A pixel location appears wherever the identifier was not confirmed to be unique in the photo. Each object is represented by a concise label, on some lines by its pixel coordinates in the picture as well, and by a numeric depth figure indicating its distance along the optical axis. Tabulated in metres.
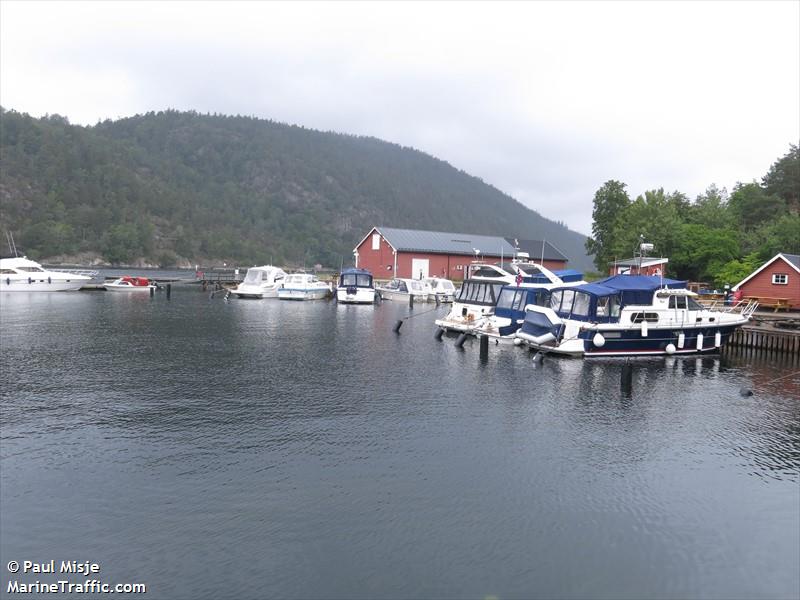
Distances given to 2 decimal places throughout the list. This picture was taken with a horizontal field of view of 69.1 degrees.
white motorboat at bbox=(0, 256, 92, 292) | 65.25
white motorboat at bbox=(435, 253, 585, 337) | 34.59
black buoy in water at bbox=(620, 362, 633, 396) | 22.75
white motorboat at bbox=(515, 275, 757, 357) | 29.77
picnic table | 40.47
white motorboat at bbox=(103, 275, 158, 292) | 69.38
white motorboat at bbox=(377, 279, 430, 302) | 64.12
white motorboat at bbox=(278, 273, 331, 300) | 64.06
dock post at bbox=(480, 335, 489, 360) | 29.36
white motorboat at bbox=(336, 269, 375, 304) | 60.00
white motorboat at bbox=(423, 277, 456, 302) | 64.12
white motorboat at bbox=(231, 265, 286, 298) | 65.12
